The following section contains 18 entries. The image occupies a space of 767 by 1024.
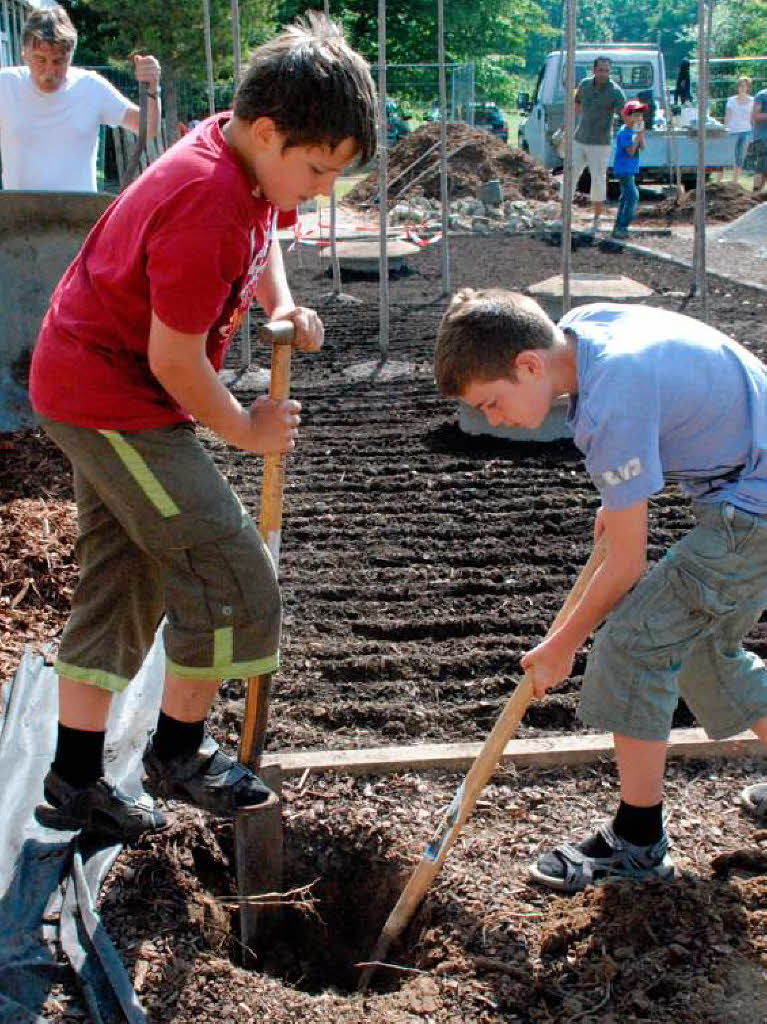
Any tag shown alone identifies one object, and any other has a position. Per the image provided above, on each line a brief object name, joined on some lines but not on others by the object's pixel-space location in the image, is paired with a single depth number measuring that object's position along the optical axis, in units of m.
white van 23.27
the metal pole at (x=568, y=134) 6.26
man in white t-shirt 5.93
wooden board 3.29
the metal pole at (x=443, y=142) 9.71
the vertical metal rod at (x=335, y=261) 10.55
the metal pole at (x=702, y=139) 7.65
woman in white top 22.27
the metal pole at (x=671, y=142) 19.16
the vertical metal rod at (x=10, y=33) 13.80
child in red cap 16.95
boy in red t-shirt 2.30
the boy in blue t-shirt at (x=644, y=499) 2.41
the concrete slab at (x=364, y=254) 13.08
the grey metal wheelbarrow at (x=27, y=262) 5.95
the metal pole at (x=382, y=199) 7.84
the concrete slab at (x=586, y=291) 9.30
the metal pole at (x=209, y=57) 7.73
